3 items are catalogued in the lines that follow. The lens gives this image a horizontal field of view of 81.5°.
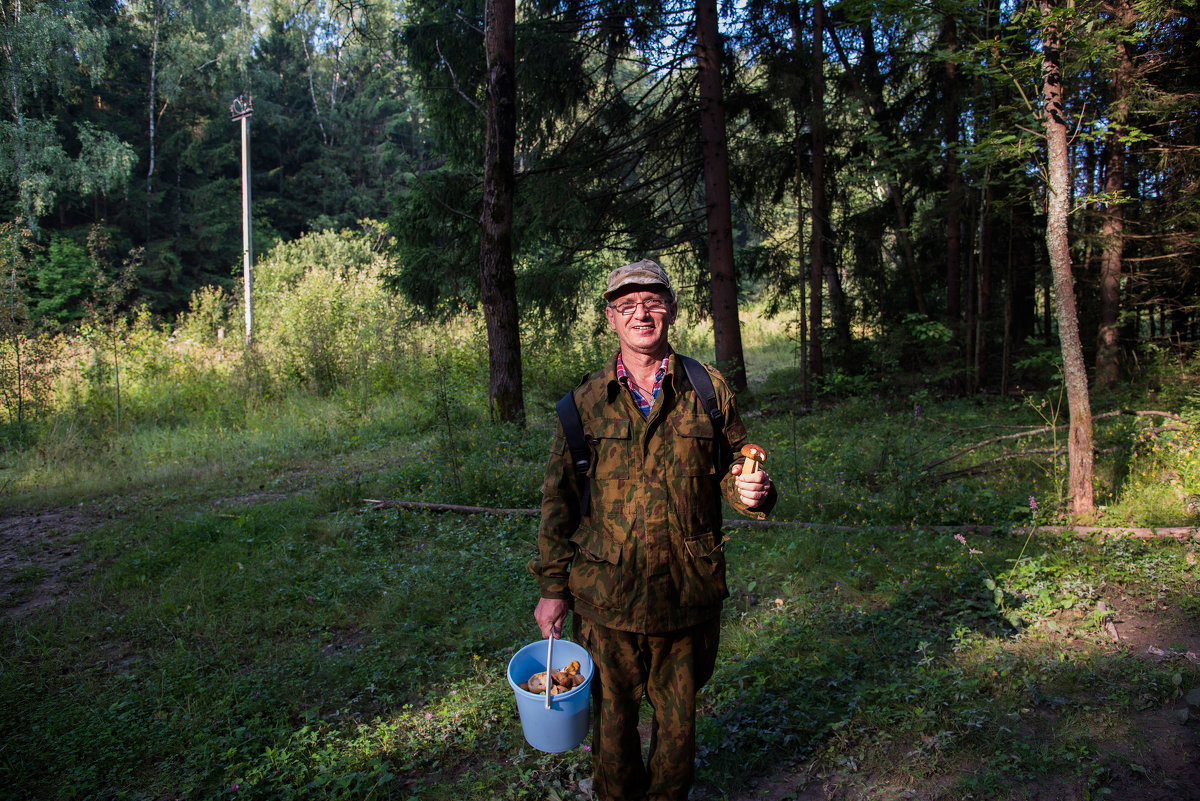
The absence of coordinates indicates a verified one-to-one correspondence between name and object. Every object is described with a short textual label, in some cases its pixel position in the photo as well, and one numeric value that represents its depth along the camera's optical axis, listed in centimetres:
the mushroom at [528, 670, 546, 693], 265
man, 240
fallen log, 509
